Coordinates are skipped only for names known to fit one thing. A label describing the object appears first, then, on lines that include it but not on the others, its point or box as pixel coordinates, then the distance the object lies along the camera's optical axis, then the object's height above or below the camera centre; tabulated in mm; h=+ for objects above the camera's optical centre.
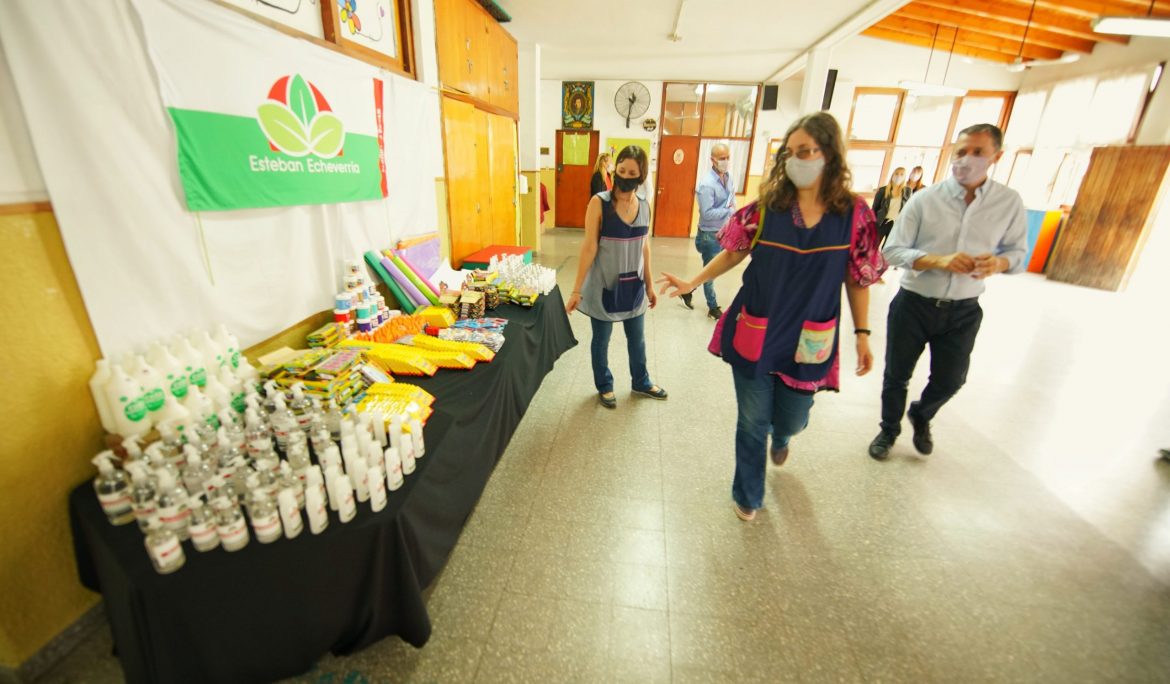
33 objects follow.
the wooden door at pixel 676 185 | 9938 +30
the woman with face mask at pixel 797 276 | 1468 -274
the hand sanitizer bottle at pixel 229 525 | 1055 -792
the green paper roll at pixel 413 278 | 2623 -563
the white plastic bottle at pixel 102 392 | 1290 -627
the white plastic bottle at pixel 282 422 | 1304 -691
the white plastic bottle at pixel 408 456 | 1354 -800
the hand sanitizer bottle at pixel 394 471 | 1272 -797
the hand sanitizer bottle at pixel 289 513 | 1079 -785
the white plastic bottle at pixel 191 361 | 1424 -583
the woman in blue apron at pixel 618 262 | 2336 -410
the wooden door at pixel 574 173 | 10117 +214
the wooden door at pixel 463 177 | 3619 +8
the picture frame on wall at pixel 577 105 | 9797 +1600
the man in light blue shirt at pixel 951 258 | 1921 -240
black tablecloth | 1009 -983
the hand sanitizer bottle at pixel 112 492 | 1117 -774
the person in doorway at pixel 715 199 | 4254 -99
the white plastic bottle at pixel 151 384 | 1312 -604
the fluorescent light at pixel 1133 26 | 4527 +1730
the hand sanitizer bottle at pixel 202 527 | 1048 -790
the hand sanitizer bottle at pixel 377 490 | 1197 -801
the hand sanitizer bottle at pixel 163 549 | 991 -799
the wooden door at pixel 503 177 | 4941 +21
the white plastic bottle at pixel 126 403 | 1271 -642
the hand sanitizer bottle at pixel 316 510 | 1117 -798
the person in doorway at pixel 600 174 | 4124 +80
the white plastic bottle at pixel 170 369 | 1357 -583
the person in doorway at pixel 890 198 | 6449 -27
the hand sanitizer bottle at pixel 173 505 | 1038 -747
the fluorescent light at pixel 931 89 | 6352 +1493
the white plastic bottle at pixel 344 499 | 1166 -801
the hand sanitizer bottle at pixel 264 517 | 1068 -779
